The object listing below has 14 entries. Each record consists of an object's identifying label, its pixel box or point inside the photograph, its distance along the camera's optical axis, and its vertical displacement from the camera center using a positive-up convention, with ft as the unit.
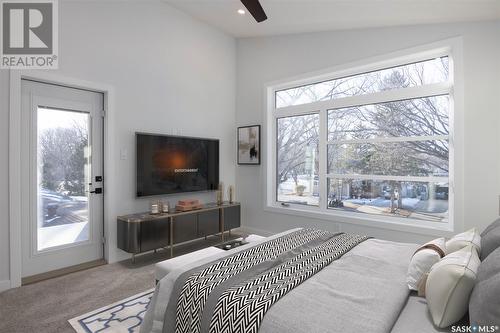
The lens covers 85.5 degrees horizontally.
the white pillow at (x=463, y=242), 4.73 -1.39
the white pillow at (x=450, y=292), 3.44 -1.64
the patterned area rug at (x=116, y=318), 6.38 -3.87
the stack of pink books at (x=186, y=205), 12.00 -1.82
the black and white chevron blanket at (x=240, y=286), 3.82 -1.95
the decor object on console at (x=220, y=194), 13.99 -1.54
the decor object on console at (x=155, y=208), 11.26 -1.79
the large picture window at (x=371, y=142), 10.40 +1.00
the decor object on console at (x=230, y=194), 14.35 -1.55
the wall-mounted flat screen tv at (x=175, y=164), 11.53 +0.04
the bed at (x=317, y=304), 3.49 -1.98
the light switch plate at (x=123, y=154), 11.21 +0.45
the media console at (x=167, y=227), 10.21 -2.63
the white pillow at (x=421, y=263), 4.39 -1.62
